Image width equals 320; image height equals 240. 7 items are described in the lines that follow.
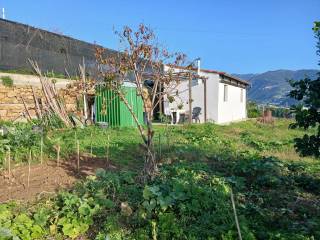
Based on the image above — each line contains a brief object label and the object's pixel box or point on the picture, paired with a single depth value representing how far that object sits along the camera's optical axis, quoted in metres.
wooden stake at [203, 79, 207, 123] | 13.03
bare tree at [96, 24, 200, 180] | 3.90
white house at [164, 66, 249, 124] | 13.79
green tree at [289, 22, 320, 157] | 3.03
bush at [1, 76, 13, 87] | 7.96
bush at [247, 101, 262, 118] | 20.98
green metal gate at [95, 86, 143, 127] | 10.27
